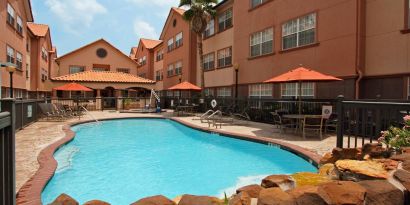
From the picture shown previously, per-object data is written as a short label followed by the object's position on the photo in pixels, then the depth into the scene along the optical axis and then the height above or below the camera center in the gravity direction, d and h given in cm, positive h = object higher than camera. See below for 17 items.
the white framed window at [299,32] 1569 +381
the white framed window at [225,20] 2444 +679
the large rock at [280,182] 362 -105
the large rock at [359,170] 341 -87
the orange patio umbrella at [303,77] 1171 +92
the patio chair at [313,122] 1134 -91
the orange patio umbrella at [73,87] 2473 +94
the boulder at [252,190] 341 -109
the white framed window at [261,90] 1942 +62
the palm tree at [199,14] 2561 +751
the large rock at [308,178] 401 -115
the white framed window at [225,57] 2442 +360
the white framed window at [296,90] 1581 +55
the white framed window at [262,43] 1905 +385
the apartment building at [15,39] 2117 +479
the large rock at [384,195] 288 -96
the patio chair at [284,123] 1294 -111
